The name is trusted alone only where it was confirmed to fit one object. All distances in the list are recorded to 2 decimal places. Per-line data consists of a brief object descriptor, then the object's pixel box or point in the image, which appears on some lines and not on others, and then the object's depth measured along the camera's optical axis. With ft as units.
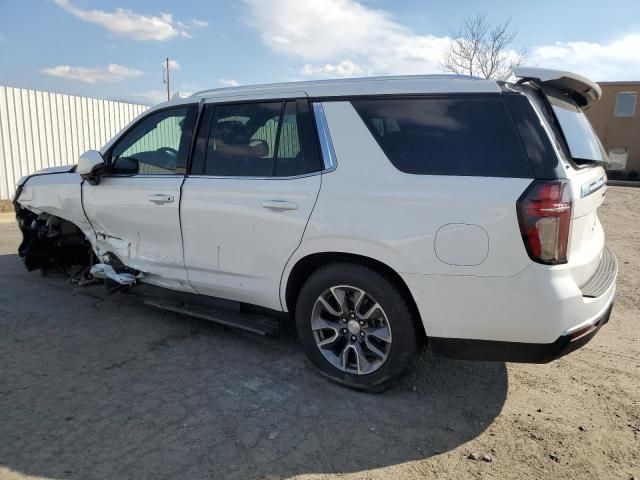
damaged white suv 8.48
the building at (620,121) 93.97
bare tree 88.94
